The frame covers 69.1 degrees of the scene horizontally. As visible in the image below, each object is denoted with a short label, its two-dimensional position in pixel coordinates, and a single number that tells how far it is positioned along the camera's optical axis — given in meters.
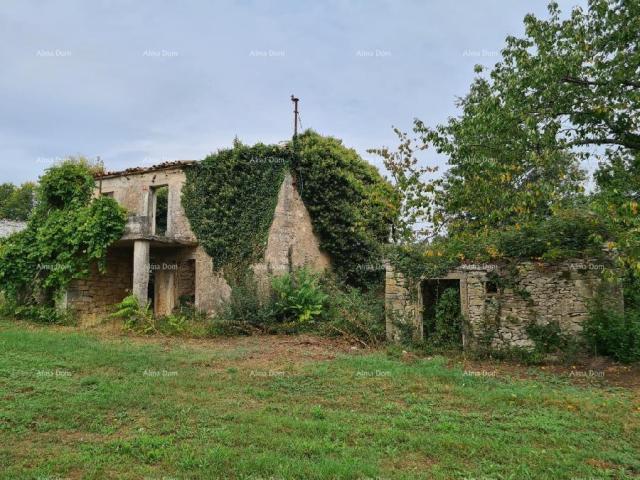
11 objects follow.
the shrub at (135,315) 12.82
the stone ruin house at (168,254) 14.63
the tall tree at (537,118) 8.87
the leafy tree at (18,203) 38.28
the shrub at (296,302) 12.80
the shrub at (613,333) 8.88
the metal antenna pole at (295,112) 16.47
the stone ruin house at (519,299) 9.62
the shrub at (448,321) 10.55
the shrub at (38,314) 13.95
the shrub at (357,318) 11.28
